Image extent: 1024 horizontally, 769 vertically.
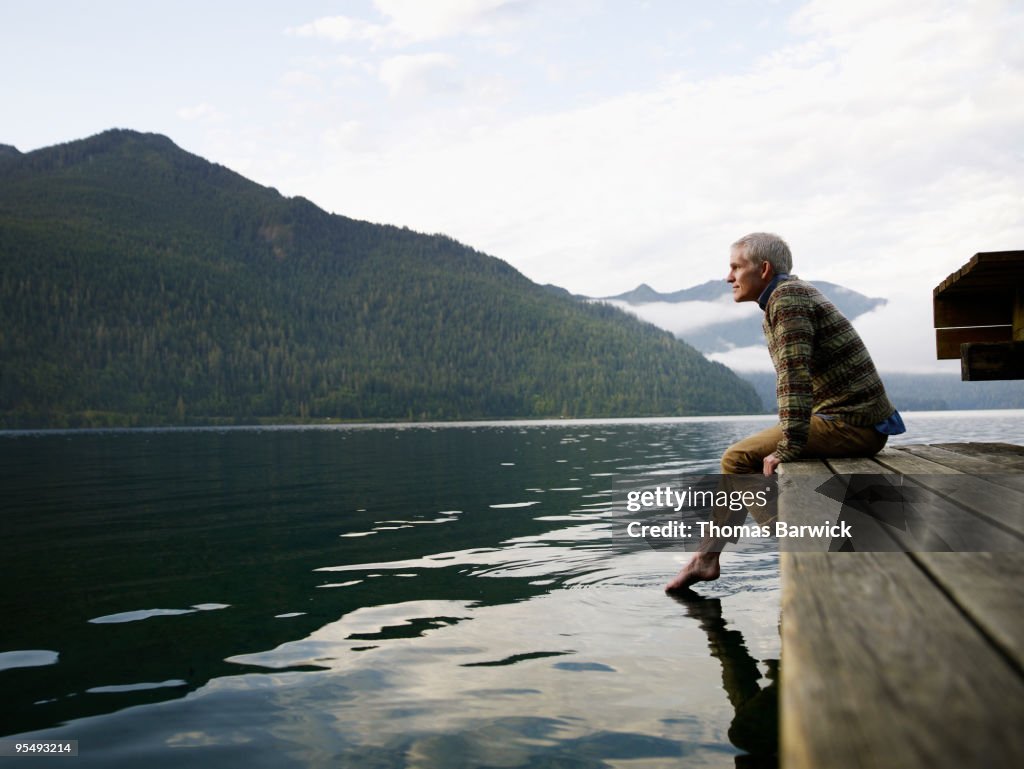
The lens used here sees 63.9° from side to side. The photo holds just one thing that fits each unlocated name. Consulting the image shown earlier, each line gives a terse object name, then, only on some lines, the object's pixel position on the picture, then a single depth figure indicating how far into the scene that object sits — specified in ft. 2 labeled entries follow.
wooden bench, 20.13
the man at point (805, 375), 18.72
